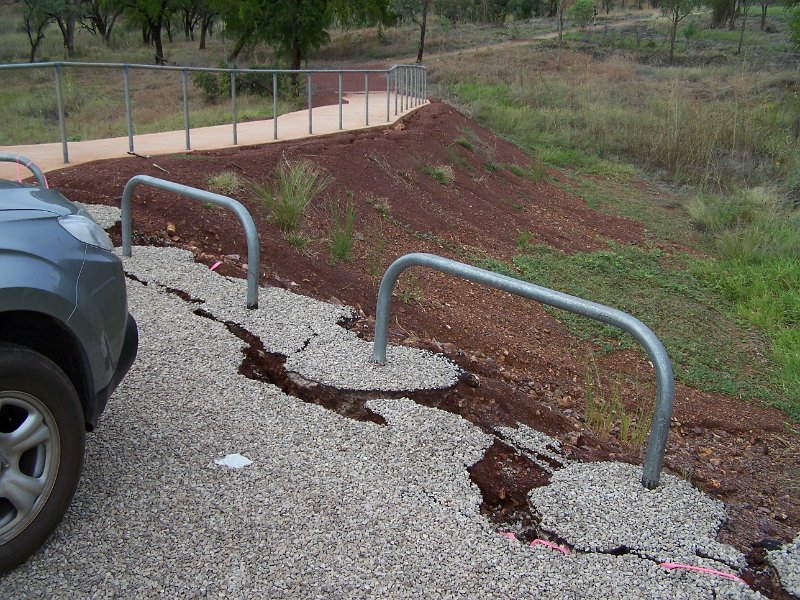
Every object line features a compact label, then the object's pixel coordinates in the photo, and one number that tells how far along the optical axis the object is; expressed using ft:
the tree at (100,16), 163.12
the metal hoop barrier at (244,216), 17.40
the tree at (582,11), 149.80
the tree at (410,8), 125.70
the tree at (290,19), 95.66
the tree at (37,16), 135.23
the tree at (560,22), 120.14
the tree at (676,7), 126.82
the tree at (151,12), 122.83
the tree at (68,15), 136.67
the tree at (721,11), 167.73
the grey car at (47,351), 8.95
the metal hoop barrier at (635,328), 11.28
